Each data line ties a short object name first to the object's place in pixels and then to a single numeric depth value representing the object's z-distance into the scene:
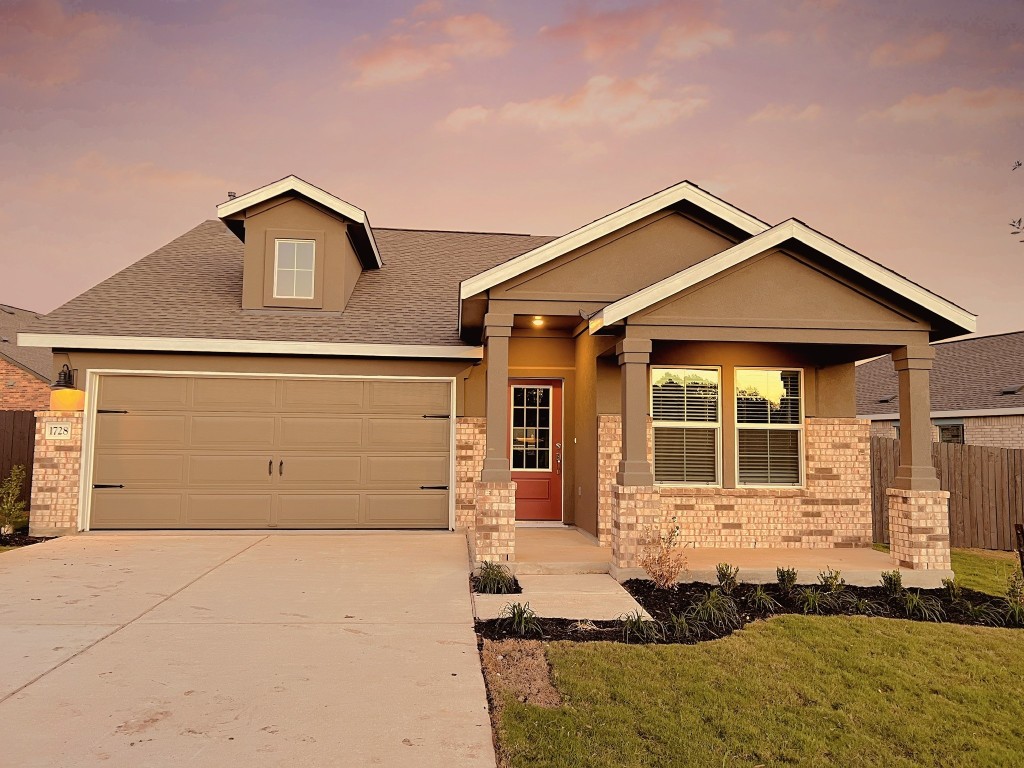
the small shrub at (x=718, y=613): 5.46
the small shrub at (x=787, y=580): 6.55
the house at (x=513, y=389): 7.34
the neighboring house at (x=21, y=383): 18.83
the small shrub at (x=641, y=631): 5.05
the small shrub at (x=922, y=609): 5.93
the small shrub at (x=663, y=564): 6.62
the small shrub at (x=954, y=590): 6.42
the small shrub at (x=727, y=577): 6.52
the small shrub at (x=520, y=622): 5.11
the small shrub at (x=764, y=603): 6.00
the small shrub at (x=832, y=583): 6.46
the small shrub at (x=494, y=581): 6.31
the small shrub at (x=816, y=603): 6.02
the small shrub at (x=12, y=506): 8.92
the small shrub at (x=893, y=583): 6.55
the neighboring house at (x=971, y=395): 15.13
